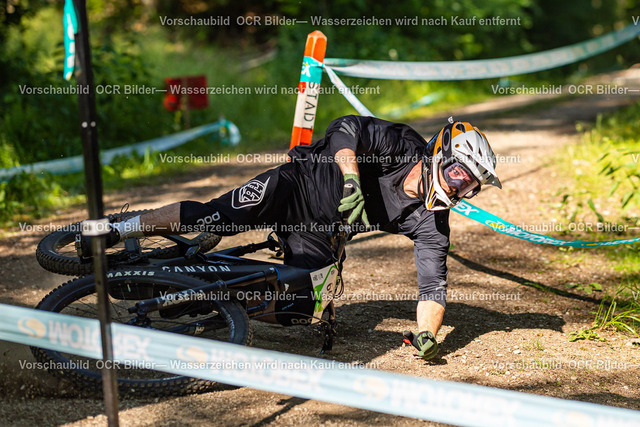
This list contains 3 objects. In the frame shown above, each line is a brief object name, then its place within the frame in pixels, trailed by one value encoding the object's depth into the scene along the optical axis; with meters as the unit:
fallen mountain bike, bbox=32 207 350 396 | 6.48
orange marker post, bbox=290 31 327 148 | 10.14
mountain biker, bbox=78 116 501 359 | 7.44
